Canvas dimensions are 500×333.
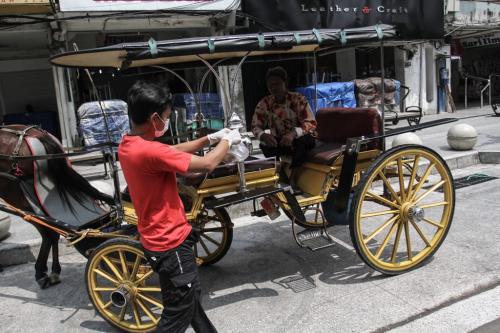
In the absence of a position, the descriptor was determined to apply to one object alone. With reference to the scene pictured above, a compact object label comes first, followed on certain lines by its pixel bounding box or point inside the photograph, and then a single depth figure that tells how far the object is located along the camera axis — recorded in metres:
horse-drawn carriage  3.33
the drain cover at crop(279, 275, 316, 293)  3.93
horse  4.07
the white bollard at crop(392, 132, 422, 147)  8.06
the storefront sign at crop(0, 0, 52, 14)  8.34
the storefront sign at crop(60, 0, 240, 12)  9.46
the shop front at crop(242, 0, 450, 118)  12.10
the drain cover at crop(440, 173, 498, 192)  6.80
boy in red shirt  2.50
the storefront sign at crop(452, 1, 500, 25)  16.08
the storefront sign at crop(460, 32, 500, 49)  19.56
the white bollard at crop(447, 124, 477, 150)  8.31
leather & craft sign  11.70
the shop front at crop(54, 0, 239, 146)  9.76
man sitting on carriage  4.47
